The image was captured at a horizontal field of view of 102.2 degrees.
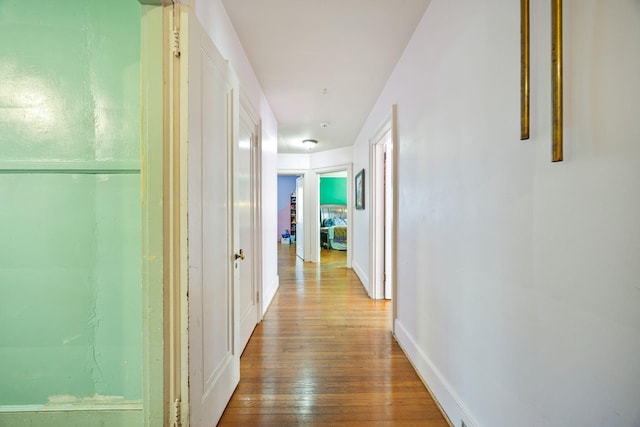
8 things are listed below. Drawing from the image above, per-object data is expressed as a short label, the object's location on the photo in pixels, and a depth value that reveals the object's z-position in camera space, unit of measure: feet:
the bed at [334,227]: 24.75
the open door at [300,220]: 20.16
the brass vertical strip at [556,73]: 2.47
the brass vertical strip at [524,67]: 2.89
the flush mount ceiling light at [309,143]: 15.51
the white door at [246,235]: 7.24
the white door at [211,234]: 3.81
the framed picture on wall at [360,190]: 13.71
